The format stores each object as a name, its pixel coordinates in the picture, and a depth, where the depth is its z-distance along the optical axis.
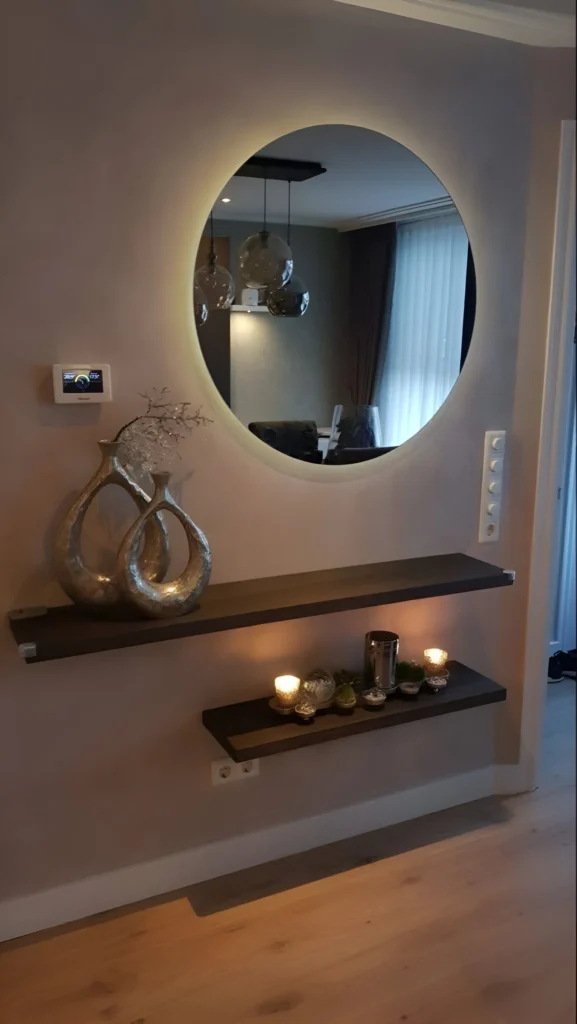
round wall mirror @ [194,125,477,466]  1.67
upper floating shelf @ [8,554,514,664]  1.46
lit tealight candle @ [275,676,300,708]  1.80
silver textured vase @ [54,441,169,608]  1.52
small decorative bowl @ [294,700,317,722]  1.79
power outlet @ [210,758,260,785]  1.85
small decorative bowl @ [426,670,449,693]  1.97
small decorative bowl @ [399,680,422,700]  1.92
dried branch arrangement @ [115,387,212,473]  1.62
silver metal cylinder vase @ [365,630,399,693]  1.92
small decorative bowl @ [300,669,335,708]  1.82
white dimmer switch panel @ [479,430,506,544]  2.05
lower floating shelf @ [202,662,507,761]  1.70
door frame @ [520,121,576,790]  0.65
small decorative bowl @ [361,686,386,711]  1.86
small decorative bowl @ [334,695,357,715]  1.83
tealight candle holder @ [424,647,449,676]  2.02
